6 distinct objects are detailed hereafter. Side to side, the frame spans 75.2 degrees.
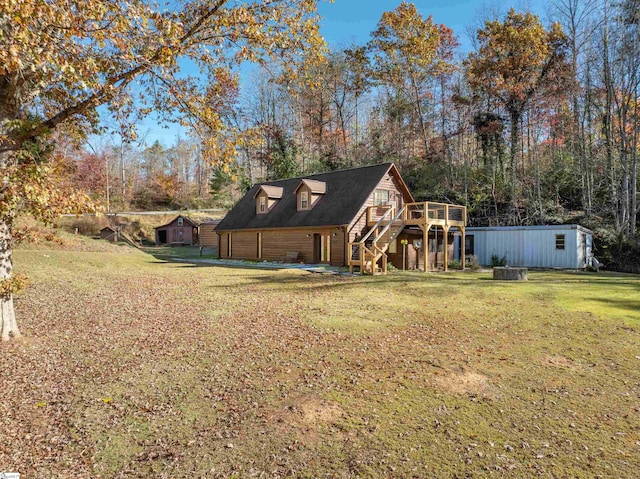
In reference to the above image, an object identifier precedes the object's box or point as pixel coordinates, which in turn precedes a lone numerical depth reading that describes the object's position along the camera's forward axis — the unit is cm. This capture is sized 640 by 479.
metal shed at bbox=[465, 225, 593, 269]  2342
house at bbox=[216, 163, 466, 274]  2328
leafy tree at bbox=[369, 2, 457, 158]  3425
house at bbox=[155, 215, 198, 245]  4712
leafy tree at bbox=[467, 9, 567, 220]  3056
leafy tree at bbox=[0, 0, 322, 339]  604
